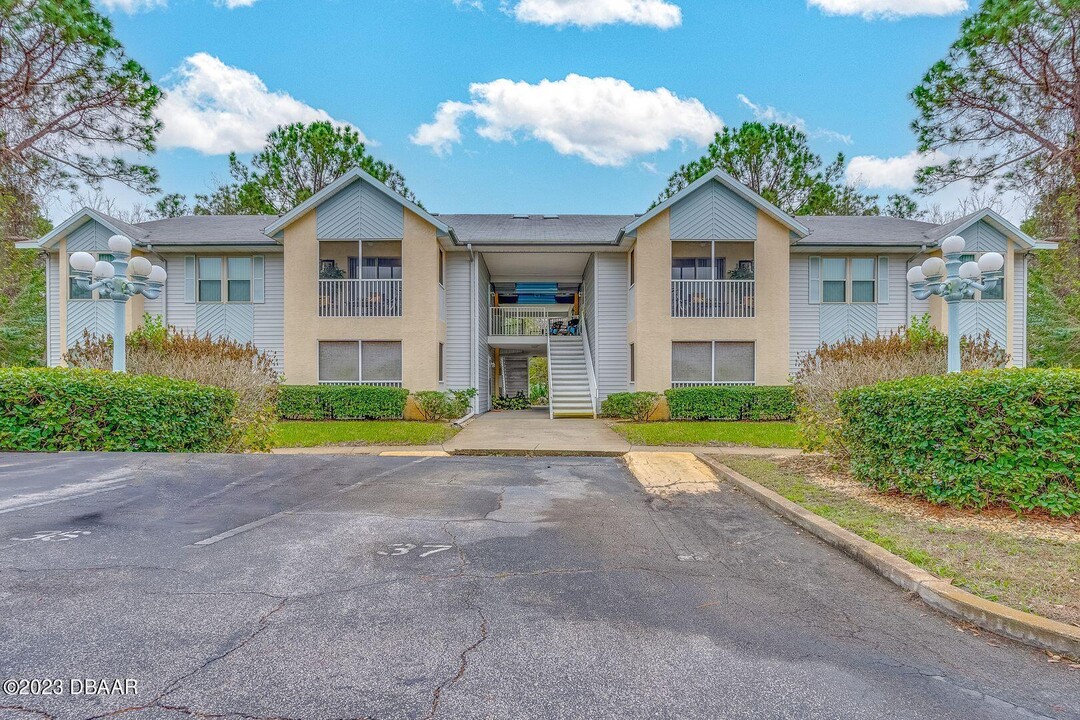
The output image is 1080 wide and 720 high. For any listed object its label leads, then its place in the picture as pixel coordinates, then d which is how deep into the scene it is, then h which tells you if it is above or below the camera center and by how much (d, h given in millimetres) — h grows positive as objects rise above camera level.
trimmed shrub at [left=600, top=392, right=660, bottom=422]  15500 -1174
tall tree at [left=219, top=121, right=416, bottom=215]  26609 +10055
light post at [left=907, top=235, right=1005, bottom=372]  7586 +1257
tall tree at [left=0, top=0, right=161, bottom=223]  15117 +7986
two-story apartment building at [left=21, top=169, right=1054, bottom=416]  16266 +2433
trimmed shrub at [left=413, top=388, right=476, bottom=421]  15359 -1117
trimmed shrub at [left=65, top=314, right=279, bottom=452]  9094 +10
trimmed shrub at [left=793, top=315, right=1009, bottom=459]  7715 -54
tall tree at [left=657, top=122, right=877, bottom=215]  27234 +10103
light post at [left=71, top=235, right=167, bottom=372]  8836 +1526
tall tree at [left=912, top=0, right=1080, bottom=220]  13031 +6936
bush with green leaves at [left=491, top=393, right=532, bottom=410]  22377 -1607
